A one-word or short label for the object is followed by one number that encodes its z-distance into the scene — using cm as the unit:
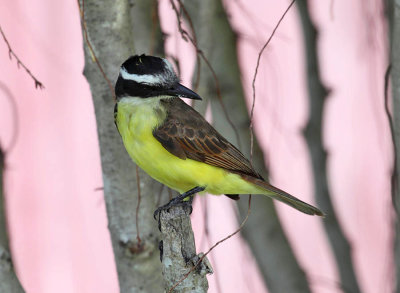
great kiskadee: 595
